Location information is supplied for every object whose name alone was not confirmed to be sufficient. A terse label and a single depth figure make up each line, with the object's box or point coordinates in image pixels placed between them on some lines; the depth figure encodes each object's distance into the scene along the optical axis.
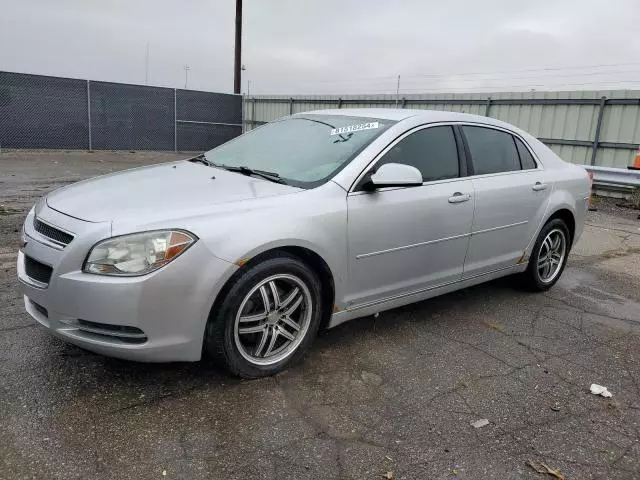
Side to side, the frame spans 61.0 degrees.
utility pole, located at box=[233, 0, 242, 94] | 22.88
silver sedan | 2.68
